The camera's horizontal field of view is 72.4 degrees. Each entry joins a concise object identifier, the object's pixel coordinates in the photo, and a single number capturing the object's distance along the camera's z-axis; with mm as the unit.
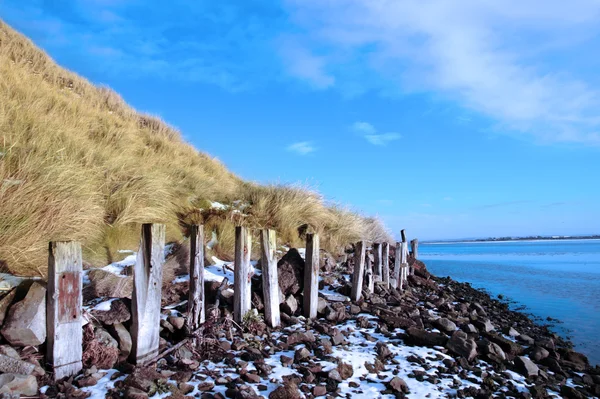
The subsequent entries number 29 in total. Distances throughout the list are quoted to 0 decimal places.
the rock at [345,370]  4373
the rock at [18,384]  3389
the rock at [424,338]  5473
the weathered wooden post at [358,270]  7199
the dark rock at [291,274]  6598
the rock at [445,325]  6156
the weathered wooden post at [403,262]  10125
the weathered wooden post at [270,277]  5738
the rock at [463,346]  5154
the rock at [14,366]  3654
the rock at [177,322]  5062
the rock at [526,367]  5066
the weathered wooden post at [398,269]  9638
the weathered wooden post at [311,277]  6260
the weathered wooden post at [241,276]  5578
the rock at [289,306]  6141
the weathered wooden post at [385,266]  9231
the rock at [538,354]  5797
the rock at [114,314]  4641
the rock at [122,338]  4441
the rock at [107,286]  5227
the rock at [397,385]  4180
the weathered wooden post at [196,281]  5176
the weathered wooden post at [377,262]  8950
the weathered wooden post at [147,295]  4336
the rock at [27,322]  3910
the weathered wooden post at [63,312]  3949
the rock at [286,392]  3793
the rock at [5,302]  4009
